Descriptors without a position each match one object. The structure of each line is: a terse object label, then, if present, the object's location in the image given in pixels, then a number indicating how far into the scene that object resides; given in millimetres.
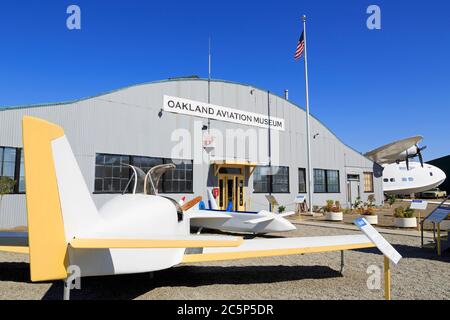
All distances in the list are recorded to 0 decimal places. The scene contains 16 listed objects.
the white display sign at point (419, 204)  10820
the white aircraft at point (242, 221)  10484
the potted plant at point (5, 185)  10430
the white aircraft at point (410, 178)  40531
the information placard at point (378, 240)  3592
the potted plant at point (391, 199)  22969
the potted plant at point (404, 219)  13242
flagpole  20734
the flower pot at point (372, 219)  14755
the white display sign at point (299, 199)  15872
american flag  21781
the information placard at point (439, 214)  7616
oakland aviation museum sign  16234
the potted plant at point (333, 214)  16156
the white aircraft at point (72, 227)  2857
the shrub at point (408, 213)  13442
